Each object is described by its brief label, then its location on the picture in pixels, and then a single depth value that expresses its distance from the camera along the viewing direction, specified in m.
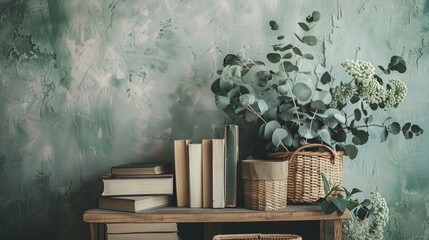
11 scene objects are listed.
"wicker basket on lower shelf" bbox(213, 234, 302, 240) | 1.67
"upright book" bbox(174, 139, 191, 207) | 1.83
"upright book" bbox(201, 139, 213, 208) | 1.81
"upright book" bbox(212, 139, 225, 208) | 1.79
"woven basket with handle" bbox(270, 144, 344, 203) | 1.79
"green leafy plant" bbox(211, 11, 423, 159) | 1.78
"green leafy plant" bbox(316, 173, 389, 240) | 1.68
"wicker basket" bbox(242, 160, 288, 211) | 1.73
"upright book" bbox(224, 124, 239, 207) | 1.79
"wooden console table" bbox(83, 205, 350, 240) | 1.71
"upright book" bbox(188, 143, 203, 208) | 1.80
